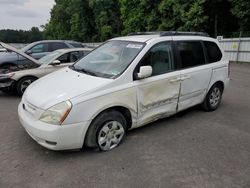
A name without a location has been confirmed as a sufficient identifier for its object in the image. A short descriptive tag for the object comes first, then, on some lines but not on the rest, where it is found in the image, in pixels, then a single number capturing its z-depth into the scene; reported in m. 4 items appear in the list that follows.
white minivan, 2.55
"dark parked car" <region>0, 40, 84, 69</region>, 8.22
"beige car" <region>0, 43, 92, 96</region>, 5.14
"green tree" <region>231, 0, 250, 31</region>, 12.62
